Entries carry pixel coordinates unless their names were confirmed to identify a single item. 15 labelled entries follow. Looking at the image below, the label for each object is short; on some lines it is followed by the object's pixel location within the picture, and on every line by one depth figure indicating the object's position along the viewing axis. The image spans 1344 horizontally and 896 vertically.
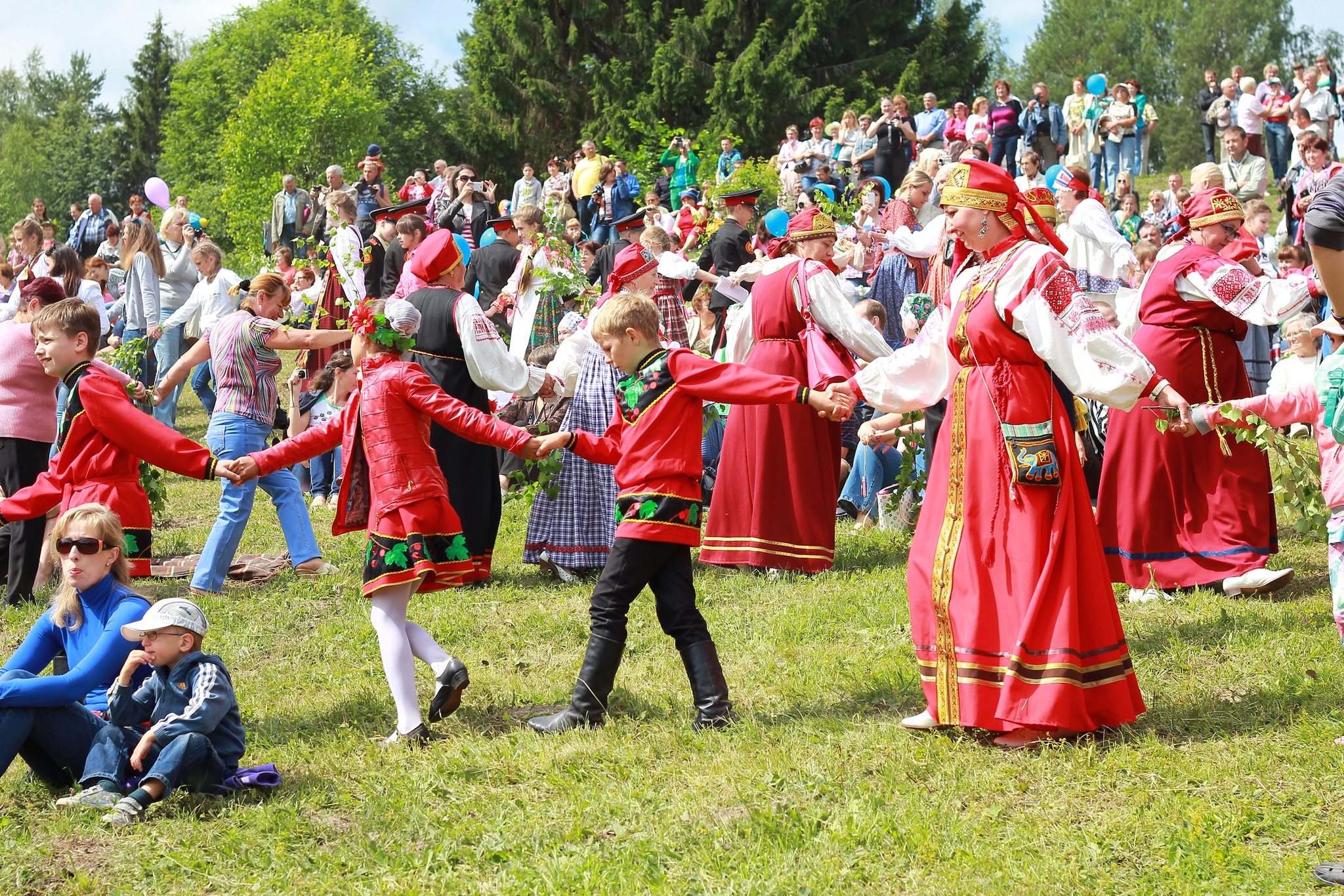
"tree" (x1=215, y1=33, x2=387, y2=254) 44.09
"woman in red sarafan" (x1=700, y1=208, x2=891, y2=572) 8.10
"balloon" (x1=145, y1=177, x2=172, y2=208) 18.72
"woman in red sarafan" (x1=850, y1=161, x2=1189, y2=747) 4.83
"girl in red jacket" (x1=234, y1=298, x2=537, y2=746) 5.46
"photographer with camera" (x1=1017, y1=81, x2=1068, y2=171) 20.64
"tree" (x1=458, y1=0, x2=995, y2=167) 35.06
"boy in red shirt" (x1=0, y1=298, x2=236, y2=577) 6.34
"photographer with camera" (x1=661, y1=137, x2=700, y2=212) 21.77
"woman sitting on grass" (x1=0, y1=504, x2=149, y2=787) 4.83
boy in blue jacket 4.75
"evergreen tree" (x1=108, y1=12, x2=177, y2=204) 62.94
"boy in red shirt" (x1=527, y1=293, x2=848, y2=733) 5.34
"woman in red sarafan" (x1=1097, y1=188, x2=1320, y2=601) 7.05
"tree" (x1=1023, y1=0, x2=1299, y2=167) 67.75
